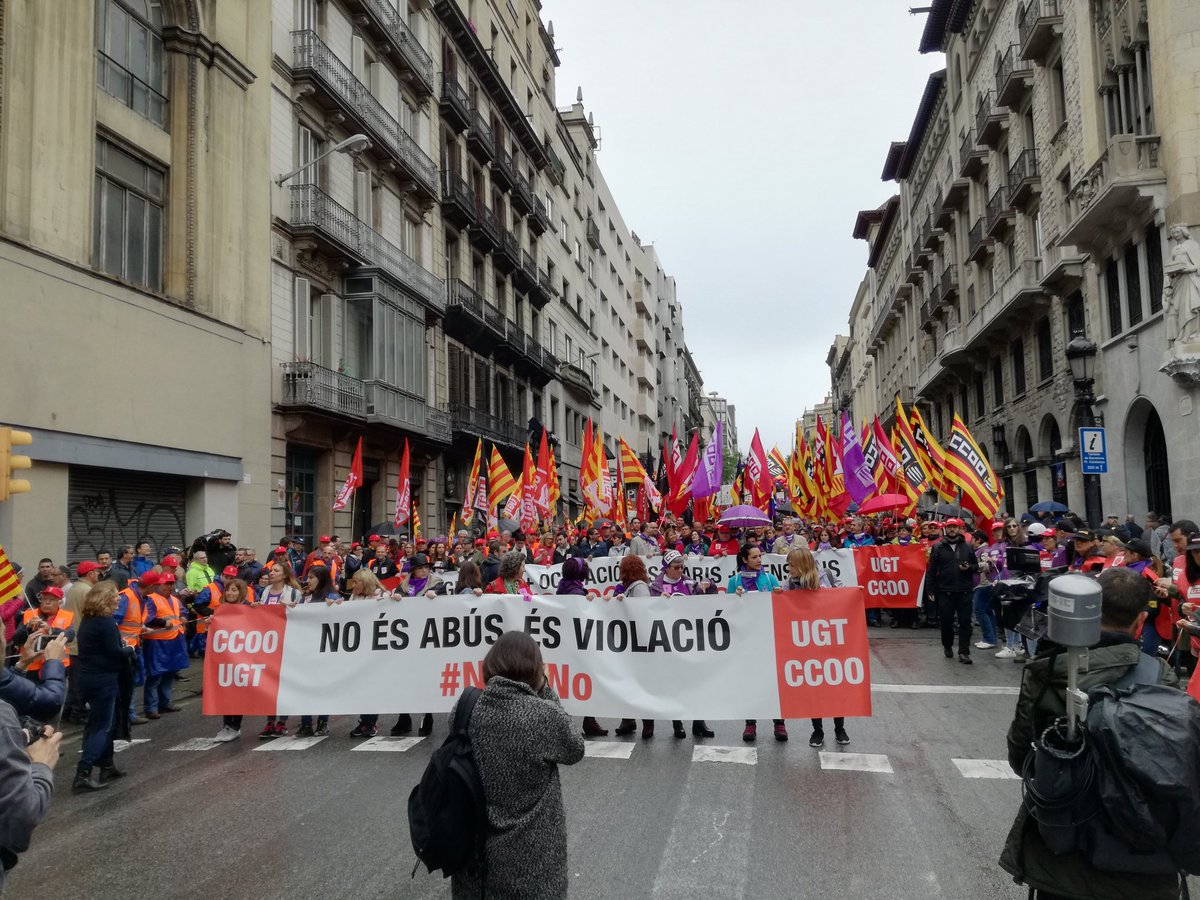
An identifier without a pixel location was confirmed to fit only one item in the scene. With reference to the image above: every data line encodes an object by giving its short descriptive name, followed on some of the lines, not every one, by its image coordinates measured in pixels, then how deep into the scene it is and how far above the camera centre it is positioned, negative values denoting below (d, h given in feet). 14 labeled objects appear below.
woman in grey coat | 10.66 -2.99
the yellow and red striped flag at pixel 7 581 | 26.45 -1.32
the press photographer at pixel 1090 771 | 9.18 -2.66
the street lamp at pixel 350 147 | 60.34 +25.88
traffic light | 29.25 +2.40
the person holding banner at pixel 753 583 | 26.07 -1.99
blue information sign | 44.16 +2.93
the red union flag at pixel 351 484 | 58.03 +2.78
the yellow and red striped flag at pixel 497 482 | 67.96 +3.18
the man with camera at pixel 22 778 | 9.03 -2.48
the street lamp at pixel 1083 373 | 47.37 +7.27
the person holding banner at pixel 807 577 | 25.35 -1.69
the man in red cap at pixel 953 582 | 38.50 -2.86
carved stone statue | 57.47 +14.08
